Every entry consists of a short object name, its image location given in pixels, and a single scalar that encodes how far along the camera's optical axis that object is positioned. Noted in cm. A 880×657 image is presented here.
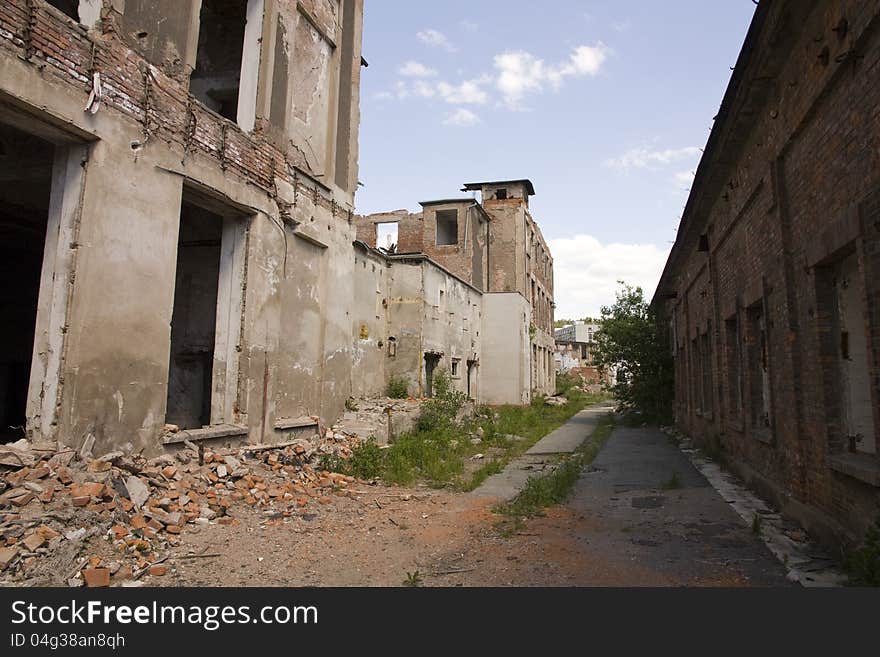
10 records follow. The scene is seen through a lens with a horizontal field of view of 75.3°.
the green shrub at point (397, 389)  1606
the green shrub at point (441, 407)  1404
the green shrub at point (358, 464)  881
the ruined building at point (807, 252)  414
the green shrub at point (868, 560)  344
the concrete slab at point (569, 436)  1307
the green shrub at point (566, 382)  3905
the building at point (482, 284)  2094
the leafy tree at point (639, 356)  1888
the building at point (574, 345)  5784
